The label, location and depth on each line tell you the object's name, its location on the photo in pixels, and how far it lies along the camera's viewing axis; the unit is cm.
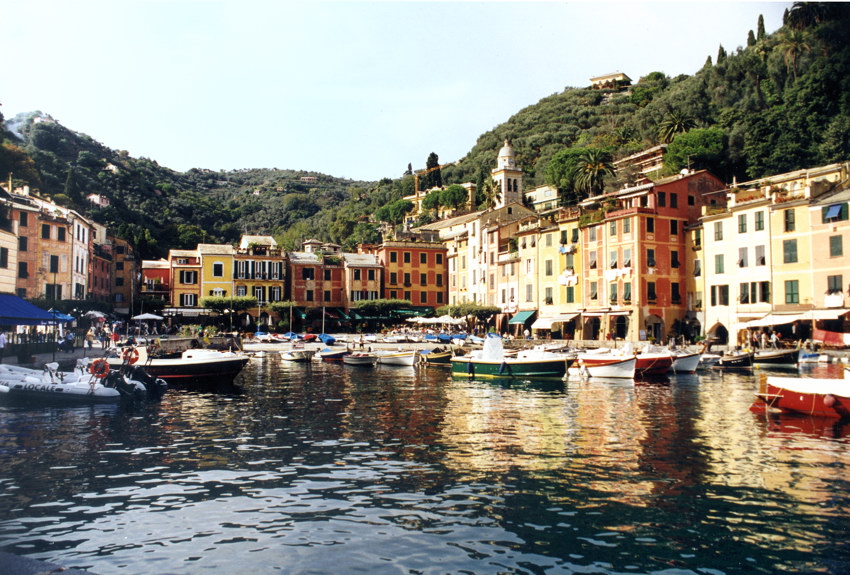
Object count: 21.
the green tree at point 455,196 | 11512
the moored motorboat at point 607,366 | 3716
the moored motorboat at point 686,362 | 3903
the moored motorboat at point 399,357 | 4822
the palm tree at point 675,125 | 8412
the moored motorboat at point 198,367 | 3303
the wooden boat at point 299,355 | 5200
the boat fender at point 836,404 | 2167
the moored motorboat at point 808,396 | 2172
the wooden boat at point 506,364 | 3766
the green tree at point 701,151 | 7212
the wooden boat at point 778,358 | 4016
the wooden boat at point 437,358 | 4850
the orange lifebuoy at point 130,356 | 2937
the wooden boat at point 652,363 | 3688
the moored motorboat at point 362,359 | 4862
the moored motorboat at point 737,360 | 4144
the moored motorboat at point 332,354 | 5291
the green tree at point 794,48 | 7438
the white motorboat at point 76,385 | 2569
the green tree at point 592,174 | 7412
